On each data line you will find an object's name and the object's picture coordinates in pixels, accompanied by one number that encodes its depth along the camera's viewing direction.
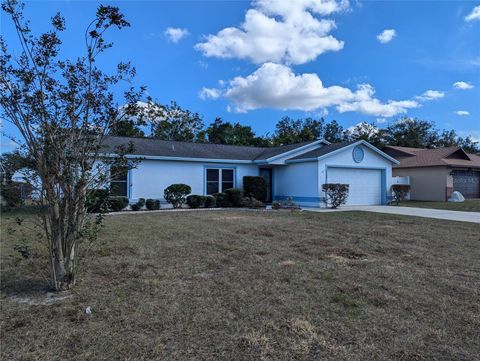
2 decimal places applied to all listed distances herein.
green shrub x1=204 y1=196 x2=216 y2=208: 17.08
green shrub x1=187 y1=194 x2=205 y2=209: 16.88
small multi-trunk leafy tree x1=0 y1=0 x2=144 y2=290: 4.13
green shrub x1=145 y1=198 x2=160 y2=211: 16.06
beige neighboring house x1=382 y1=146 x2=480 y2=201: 24.70
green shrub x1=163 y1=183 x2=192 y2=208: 16.53
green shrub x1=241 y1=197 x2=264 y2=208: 17.28
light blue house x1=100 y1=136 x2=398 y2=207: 17.08
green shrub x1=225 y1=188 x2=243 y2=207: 17.53
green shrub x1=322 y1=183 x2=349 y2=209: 17.17
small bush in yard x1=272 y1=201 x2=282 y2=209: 16.57
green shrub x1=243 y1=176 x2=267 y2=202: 18.69
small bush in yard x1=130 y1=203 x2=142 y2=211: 15.88
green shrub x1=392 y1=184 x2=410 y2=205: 19.91
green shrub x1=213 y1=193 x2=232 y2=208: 17.56
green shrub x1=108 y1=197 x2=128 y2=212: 14.94
